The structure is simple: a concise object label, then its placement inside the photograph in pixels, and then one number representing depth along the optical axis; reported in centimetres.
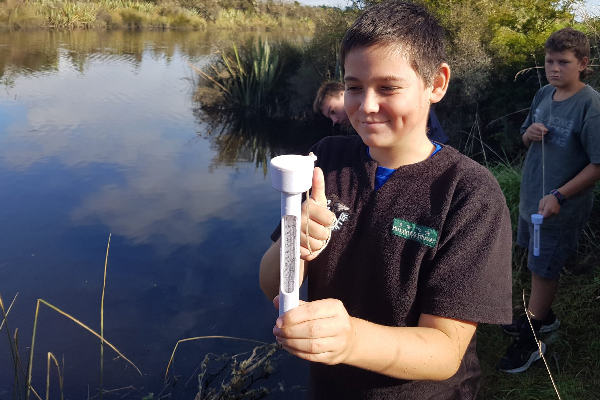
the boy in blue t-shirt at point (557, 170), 289
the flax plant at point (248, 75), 1283
